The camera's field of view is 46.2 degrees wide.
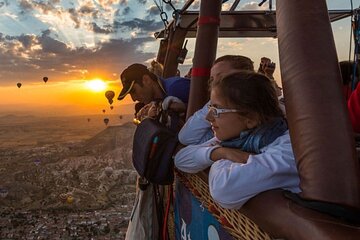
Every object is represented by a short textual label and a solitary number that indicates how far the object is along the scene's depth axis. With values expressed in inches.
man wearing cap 102.1
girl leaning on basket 42.3
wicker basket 43.0
